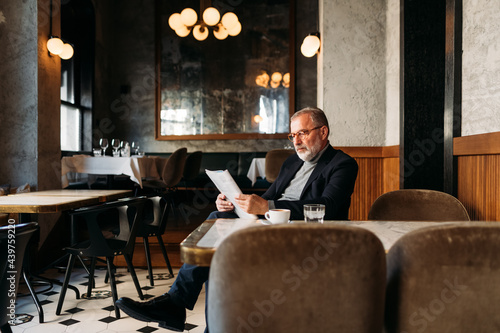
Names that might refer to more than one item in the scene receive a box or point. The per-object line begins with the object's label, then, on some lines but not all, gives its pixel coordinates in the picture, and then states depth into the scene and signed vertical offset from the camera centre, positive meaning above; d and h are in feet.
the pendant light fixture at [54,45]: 13.69 +3.84
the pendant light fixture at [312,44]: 14.08 +4.05
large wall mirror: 25.25 +5.28
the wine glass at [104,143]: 17.03 +0.71
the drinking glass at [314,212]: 4.43 -0.56
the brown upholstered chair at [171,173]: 17.84 -0.55
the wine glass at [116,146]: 17.90 +0.62
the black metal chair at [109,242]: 8.49 -1.80
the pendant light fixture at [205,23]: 18.89 +6.61
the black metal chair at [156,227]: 10.77 -1.80
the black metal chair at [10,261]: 5.24 -1.37
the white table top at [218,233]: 3.41 -0.75
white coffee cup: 4.53 -0.61
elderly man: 5.56 -0.54
